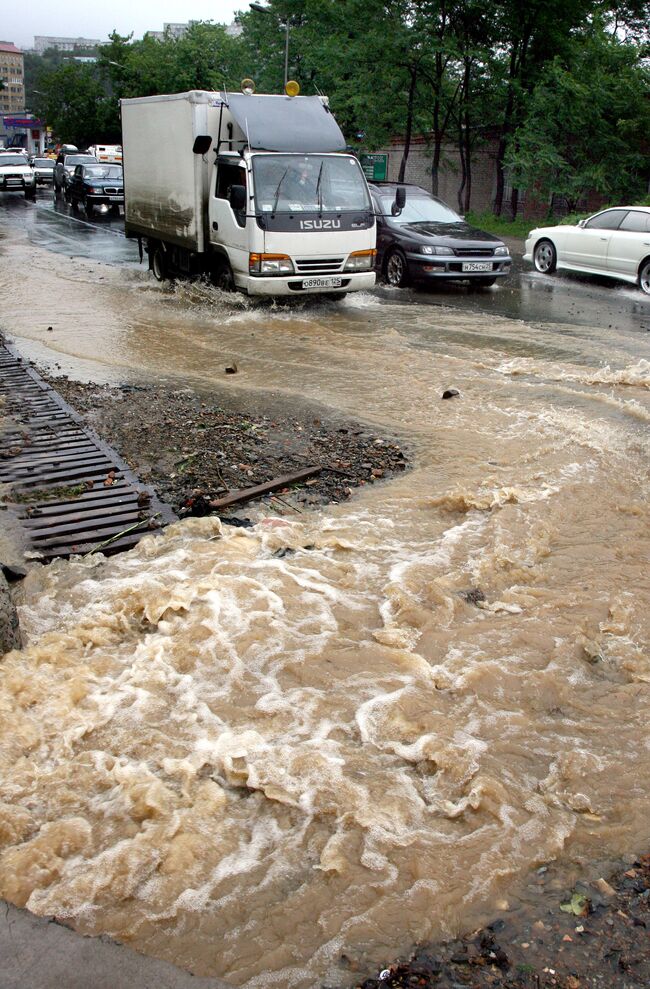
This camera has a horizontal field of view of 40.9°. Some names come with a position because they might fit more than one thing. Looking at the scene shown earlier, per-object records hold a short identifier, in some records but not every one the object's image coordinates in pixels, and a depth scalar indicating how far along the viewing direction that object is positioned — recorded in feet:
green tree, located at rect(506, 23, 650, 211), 67.62
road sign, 96.43
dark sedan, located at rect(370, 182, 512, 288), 48.16
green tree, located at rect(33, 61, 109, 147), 214.48
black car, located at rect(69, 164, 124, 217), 94.63
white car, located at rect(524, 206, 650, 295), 49.44
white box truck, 40.29
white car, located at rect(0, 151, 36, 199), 116.78
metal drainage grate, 19.07
